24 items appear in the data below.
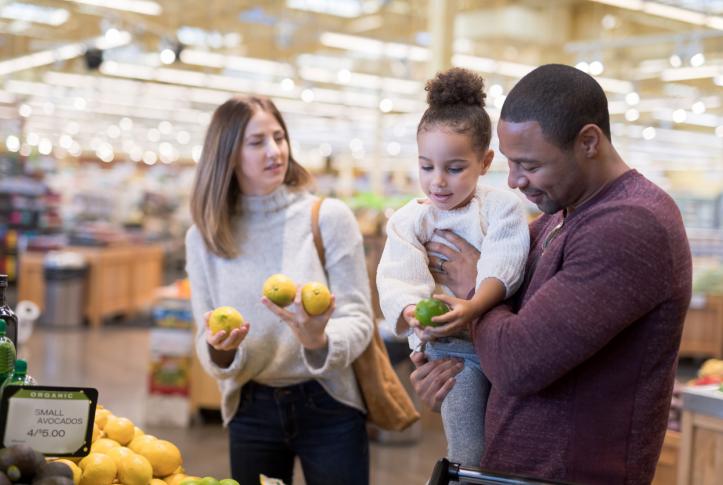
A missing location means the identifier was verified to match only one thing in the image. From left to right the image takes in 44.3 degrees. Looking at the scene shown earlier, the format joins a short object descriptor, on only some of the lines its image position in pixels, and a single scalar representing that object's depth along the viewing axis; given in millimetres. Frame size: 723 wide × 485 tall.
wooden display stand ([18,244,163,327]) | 12398
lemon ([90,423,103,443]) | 2235
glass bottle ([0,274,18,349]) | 2041
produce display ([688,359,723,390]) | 4316
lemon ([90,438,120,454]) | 2127
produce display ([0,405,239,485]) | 1720
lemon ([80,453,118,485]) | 1977
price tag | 1877
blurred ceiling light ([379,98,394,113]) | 12445
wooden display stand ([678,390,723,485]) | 3613
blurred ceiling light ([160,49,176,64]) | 10398
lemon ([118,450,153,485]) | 2047
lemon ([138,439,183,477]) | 2176
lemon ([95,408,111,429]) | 2324
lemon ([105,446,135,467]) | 2068
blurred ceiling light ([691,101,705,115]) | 13554
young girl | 1820
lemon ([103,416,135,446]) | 2258
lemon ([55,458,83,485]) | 1876
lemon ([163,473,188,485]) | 2144
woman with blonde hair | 2518
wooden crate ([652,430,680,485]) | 4250
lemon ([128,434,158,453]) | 2217
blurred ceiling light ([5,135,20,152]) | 15415
